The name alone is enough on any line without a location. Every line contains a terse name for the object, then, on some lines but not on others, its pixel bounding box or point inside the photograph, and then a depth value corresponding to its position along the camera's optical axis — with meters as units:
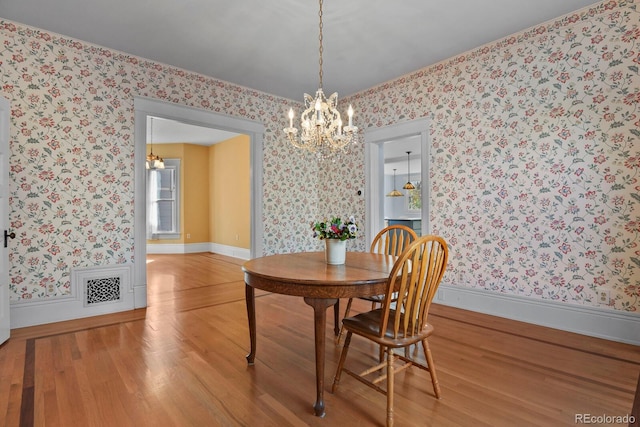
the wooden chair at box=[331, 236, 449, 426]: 1.61
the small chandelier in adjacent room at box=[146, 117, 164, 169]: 6.09
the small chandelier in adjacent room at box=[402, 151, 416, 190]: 9.20
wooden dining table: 1.68
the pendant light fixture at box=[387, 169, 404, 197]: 10.54
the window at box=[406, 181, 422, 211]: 12.22
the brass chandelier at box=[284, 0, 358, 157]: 2.50
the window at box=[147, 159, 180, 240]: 8.02
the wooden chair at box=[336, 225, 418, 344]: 2.59
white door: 2.65
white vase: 2.14
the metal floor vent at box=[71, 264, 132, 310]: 3.27
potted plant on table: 2.07
